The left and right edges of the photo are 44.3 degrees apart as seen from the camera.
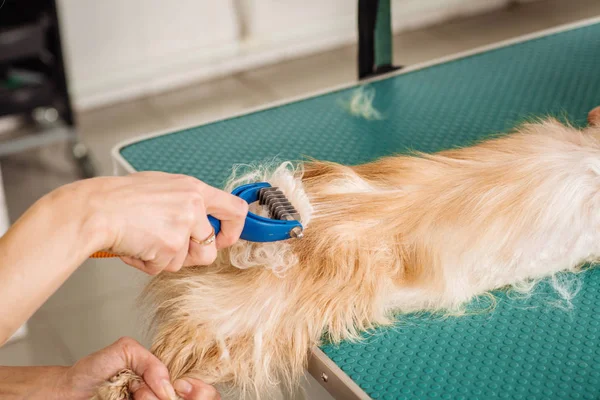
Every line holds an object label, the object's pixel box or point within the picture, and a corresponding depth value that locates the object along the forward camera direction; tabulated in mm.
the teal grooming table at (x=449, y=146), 868
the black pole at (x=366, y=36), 1792
